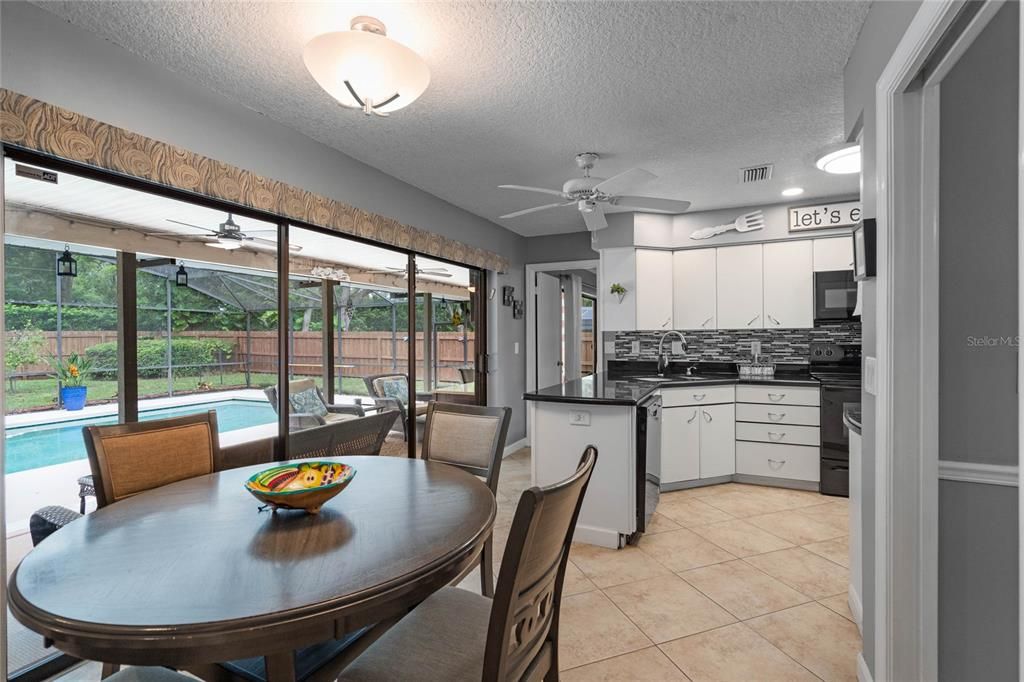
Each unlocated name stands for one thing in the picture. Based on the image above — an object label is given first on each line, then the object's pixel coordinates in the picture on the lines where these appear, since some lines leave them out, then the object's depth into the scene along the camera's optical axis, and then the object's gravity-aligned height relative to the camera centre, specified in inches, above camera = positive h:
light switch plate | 63.9 -5.5
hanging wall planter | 188.7 +17.0
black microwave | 166.9 +12.8
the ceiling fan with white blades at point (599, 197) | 110.3 +33.4
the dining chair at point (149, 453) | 67.7 -16.5
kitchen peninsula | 123.9 -27.8
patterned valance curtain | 67.6 +29.5
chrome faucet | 190.5 -9.6
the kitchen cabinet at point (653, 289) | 188.7 +17.3
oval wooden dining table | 36.1 -19.8
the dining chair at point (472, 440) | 84.8 -18.4
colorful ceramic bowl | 53.5 -16.5
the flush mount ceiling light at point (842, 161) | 115.2 +41.3
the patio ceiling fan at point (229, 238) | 103.0 +21.3
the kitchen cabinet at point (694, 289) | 186.9 +17.2
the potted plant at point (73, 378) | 79.8 -6.0
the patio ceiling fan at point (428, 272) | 156.9 +22.3
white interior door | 233.9 +2.5
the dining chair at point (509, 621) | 40.1 -28.0
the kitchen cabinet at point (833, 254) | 168.4 +26.8
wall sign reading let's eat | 170.2 +39.8
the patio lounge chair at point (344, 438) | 120.2 -26.1
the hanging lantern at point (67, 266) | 78.4 +11.7
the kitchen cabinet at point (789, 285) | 174.1 +17.1
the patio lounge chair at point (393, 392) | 151.6 -16.8
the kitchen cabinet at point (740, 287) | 180.7 +17.3
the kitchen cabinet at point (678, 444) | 162.9 -35.2
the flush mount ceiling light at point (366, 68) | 64.9 +36.1
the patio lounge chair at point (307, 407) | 118.1 -16.9
